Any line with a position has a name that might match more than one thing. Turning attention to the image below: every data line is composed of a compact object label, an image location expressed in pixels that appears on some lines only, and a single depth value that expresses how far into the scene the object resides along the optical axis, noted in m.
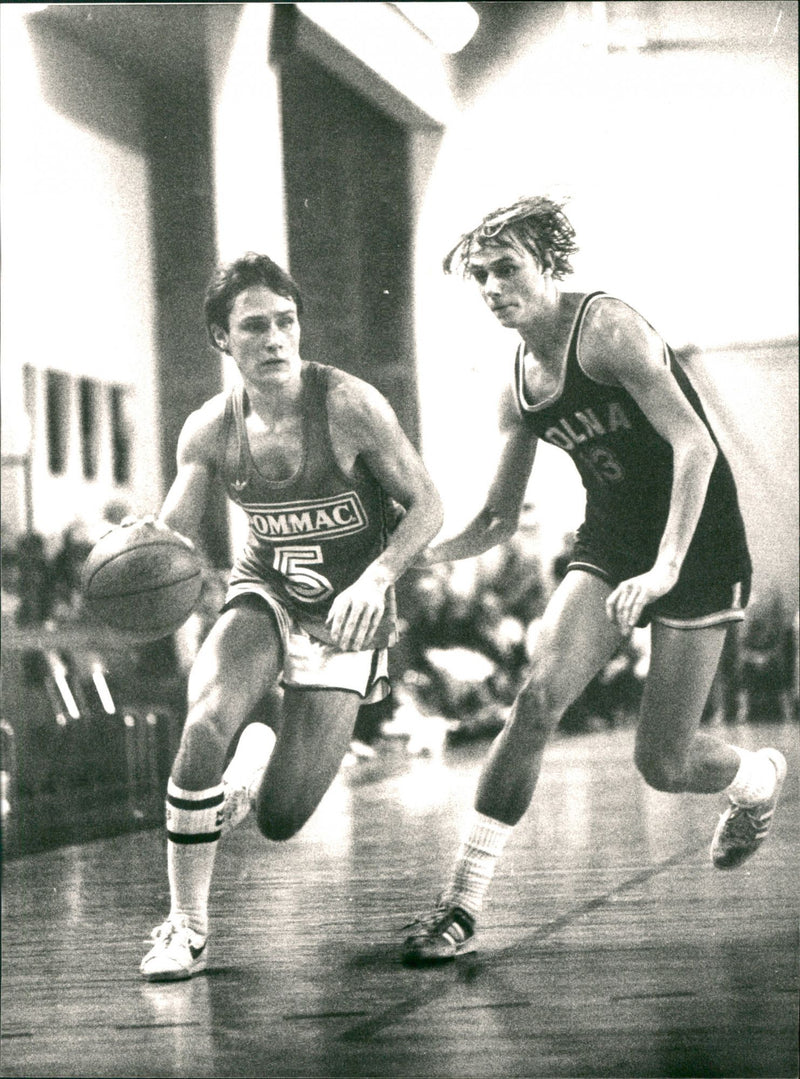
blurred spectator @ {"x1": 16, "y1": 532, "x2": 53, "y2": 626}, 3.65
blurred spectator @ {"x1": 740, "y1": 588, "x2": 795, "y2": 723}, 3.39
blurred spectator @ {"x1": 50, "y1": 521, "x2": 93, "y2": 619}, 3.44
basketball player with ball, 3.31
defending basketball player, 3.21
